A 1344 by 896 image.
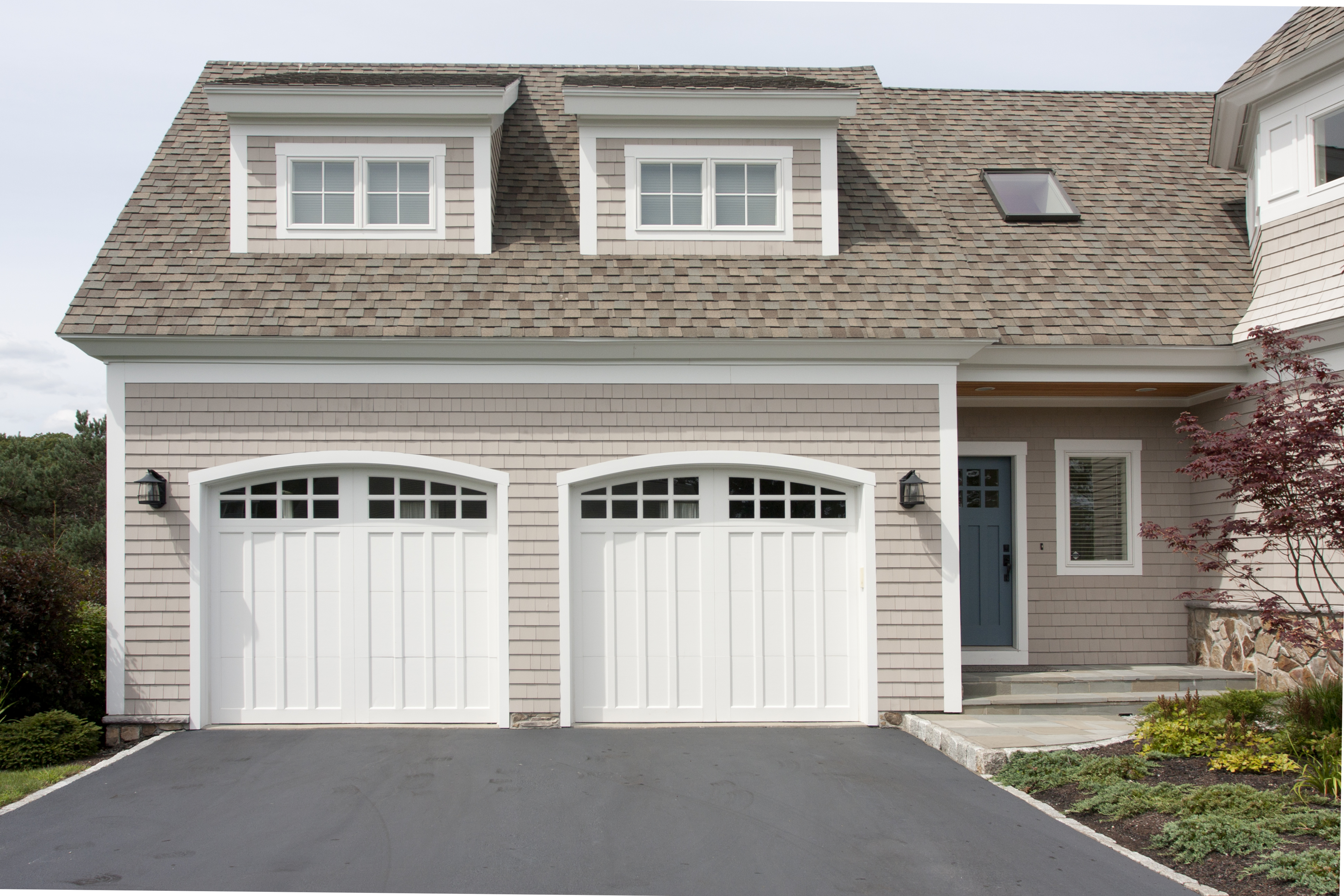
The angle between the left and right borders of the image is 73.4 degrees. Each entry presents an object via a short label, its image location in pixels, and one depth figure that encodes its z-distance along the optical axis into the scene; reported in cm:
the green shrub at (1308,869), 427
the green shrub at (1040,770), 600
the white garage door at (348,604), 764
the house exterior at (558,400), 760
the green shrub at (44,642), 724
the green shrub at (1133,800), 538
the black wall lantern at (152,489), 741
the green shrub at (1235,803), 518
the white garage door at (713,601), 776
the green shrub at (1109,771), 590
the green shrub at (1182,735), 638
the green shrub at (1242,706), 653
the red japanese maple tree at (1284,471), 590
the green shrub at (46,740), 675
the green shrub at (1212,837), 478
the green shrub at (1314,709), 600
